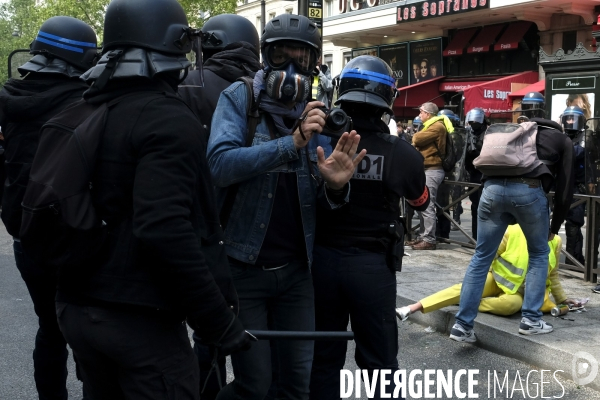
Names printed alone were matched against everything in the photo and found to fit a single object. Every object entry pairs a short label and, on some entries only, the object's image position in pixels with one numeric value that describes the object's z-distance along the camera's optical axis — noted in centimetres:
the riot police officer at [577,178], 793
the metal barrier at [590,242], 718
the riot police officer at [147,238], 206
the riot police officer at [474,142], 962
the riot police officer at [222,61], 351
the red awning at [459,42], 2270
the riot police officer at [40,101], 329
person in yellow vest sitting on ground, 568
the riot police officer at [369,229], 328
